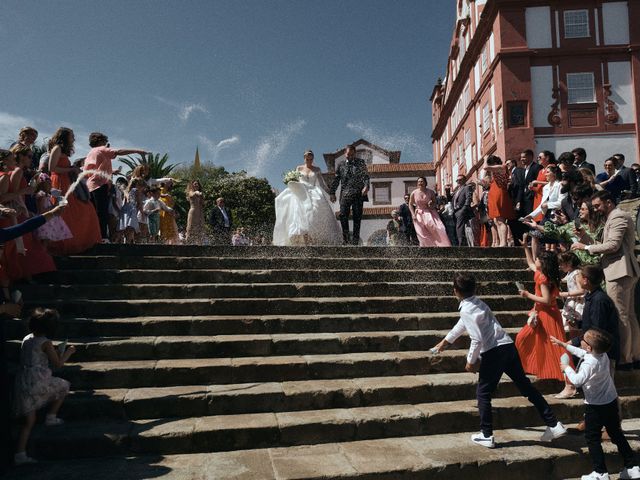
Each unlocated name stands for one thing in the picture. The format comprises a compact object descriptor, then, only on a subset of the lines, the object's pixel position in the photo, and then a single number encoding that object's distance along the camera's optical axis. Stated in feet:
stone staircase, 12.60
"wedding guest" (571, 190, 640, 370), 16.53
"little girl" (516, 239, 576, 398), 16.33
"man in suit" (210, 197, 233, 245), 43.11
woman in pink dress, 33.30
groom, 33.45
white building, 147.33
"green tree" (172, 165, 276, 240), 147.02
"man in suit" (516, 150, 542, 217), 30.76
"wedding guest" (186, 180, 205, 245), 41.39
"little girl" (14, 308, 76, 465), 12.79
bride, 32.40
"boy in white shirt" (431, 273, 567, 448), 13.39
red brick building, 70.85
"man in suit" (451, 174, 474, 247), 35.81
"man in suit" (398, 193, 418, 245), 42.88
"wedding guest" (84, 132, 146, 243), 27.35
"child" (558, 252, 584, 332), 16.90
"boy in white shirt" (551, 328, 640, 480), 12.10
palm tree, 132.77
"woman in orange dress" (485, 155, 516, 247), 31.12
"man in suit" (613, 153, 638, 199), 30.73
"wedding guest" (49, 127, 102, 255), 23.45
